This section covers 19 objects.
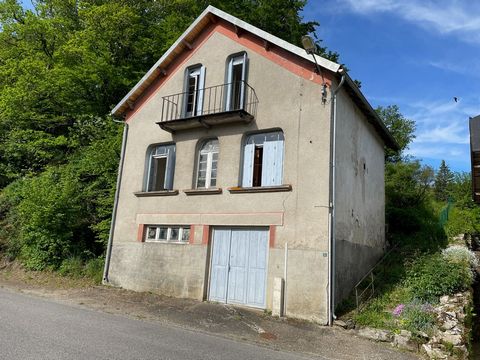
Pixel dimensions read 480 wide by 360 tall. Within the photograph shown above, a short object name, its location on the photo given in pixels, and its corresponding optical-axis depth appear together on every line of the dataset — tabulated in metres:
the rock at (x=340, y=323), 8.77
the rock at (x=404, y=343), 7.51
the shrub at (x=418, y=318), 7.90
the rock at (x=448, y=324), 7.70
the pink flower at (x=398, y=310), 8.84
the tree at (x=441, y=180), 43.70
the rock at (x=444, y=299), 8.95
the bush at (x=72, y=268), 14.07
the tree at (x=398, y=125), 33.70
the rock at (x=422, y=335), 7.60
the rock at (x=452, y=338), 7.27
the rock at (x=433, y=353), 7.00
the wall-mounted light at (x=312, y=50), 9.22
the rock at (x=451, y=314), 8.09
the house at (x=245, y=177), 10.09
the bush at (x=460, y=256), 11.45
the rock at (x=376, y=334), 7.90
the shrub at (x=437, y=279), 9.43
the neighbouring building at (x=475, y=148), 8.46
